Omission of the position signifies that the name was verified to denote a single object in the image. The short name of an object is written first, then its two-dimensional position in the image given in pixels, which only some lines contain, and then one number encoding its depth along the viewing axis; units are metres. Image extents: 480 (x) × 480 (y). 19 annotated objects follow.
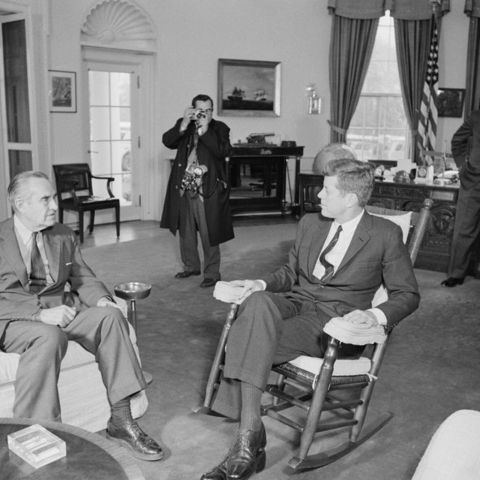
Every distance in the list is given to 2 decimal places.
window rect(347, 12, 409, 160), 10.18
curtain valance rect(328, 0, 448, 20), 9.60
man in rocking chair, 2.72
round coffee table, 1.87
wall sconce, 9.75
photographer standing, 5.50
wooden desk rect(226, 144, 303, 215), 9.45
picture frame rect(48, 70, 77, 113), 7.58
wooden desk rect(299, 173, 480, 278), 6.21
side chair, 7.50
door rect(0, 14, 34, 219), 7.32
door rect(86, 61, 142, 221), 8.41
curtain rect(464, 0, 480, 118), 9.41
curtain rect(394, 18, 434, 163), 9.67
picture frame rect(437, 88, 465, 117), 9.80
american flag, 9.36
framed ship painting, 9.31
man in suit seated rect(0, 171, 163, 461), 2.62
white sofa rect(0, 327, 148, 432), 2.92
